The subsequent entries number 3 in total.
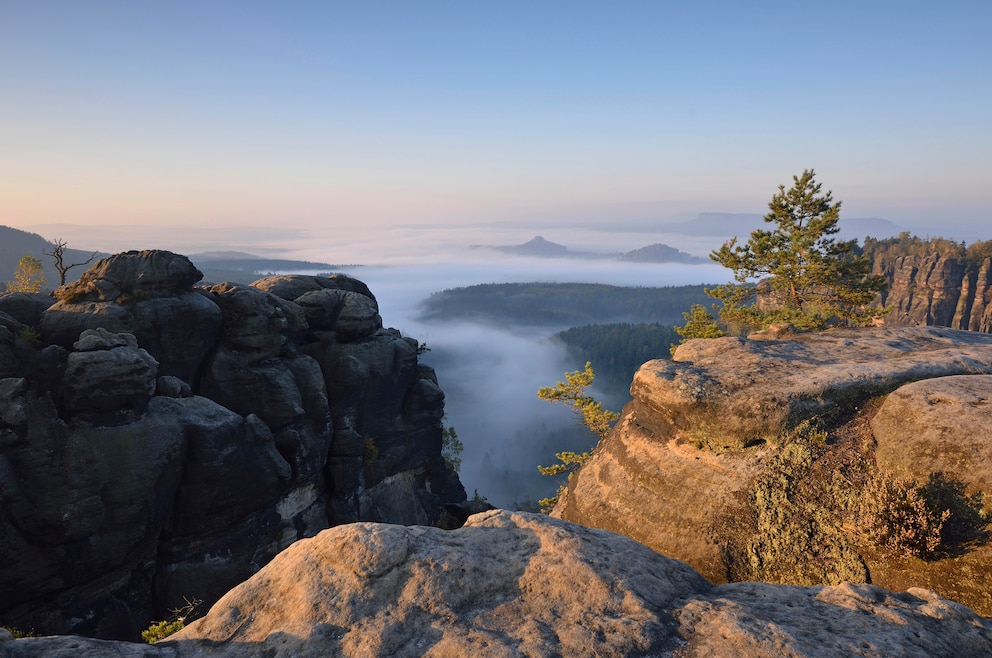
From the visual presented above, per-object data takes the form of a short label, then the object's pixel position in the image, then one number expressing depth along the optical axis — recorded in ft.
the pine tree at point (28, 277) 148.19
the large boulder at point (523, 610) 27.96
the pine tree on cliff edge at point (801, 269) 117.60
